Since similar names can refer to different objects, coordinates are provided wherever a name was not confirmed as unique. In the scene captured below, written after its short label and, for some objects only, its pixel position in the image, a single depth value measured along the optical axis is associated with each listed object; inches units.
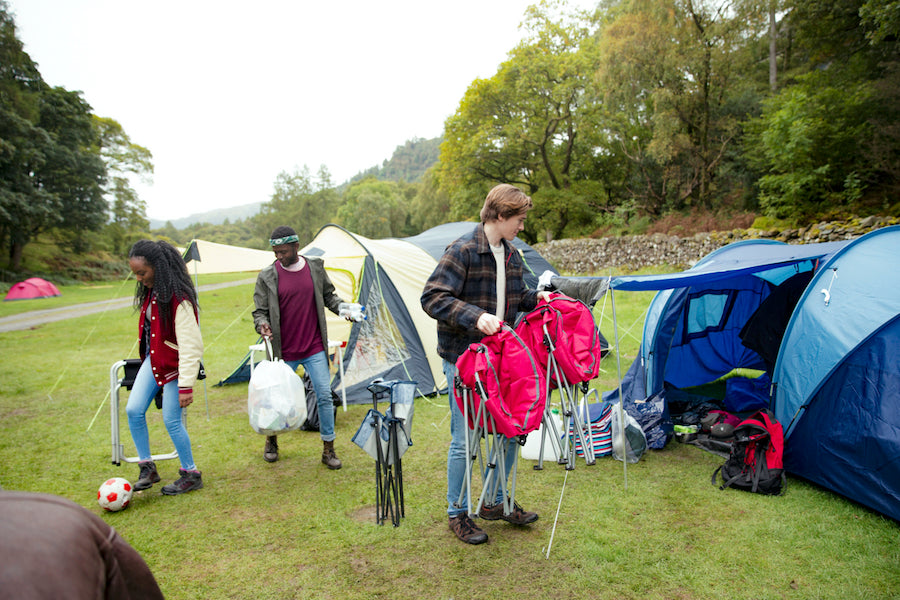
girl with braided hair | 126.3
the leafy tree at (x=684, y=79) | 681.0
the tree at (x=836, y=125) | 509.7
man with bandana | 147.5
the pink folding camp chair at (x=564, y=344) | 98.6
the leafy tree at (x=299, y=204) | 2102.6
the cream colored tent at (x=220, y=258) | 236.4
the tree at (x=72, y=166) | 1003.9
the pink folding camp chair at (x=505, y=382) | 91.8
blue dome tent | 120.2
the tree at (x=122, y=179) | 1347.2
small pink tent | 781.3
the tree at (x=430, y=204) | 1590.8
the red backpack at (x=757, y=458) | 135.4
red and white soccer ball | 130.1
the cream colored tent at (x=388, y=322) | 229.0
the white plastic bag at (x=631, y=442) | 159.6
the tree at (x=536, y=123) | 928.9
